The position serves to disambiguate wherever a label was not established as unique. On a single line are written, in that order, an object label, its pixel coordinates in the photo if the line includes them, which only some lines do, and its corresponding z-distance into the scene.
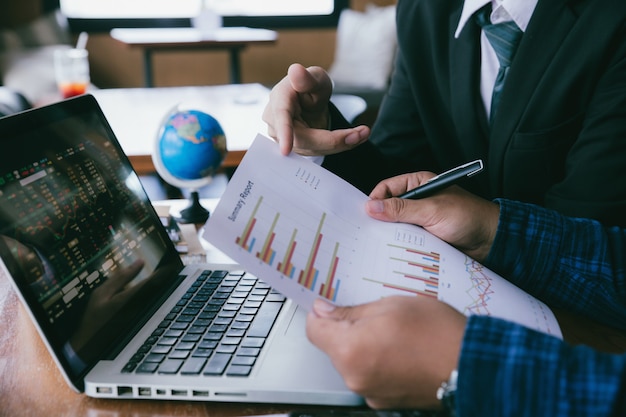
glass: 2.01
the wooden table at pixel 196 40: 3.47
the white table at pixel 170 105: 1.48
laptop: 0.50
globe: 1.06
